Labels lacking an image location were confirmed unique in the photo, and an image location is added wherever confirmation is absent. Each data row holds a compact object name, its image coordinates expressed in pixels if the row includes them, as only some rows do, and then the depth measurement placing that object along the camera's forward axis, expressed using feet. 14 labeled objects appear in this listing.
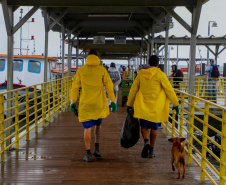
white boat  62.75
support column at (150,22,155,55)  51.12
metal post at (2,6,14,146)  23.27
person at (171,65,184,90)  58.71
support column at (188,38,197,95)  26.53
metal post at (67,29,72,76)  57.49
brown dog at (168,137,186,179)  15.75
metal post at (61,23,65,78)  50.31
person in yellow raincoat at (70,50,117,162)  18.07
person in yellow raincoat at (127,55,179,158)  17.85
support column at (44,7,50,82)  36.24
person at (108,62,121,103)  32.85
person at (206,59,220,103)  51.85
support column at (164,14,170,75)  40.33
